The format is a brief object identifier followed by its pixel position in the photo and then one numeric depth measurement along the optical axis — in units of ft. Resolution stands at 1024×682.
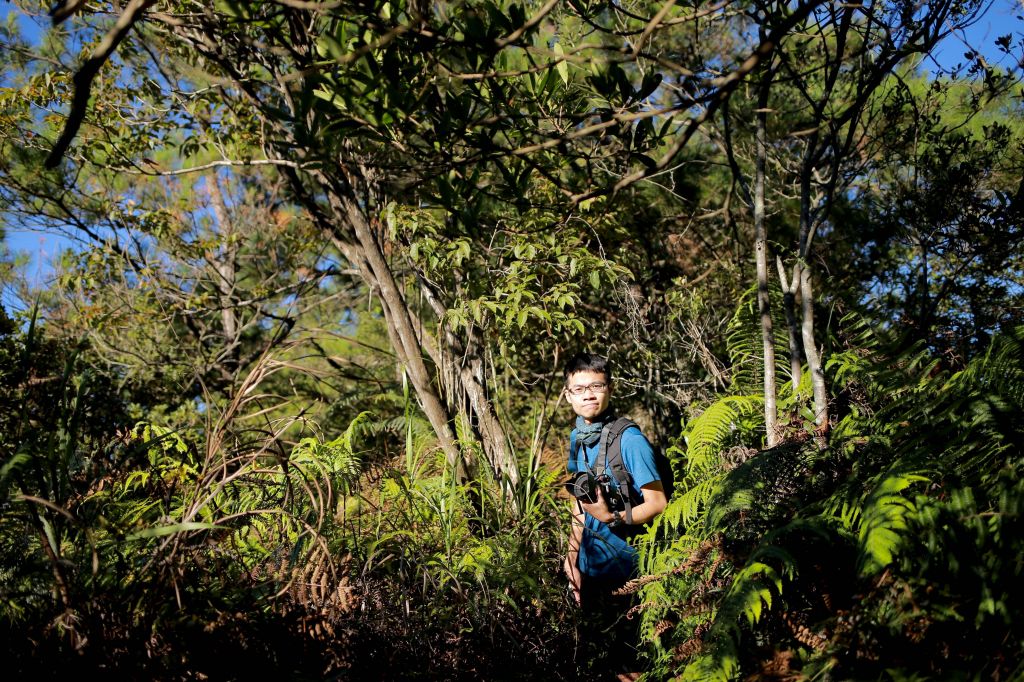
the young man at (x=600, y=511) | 10.44
